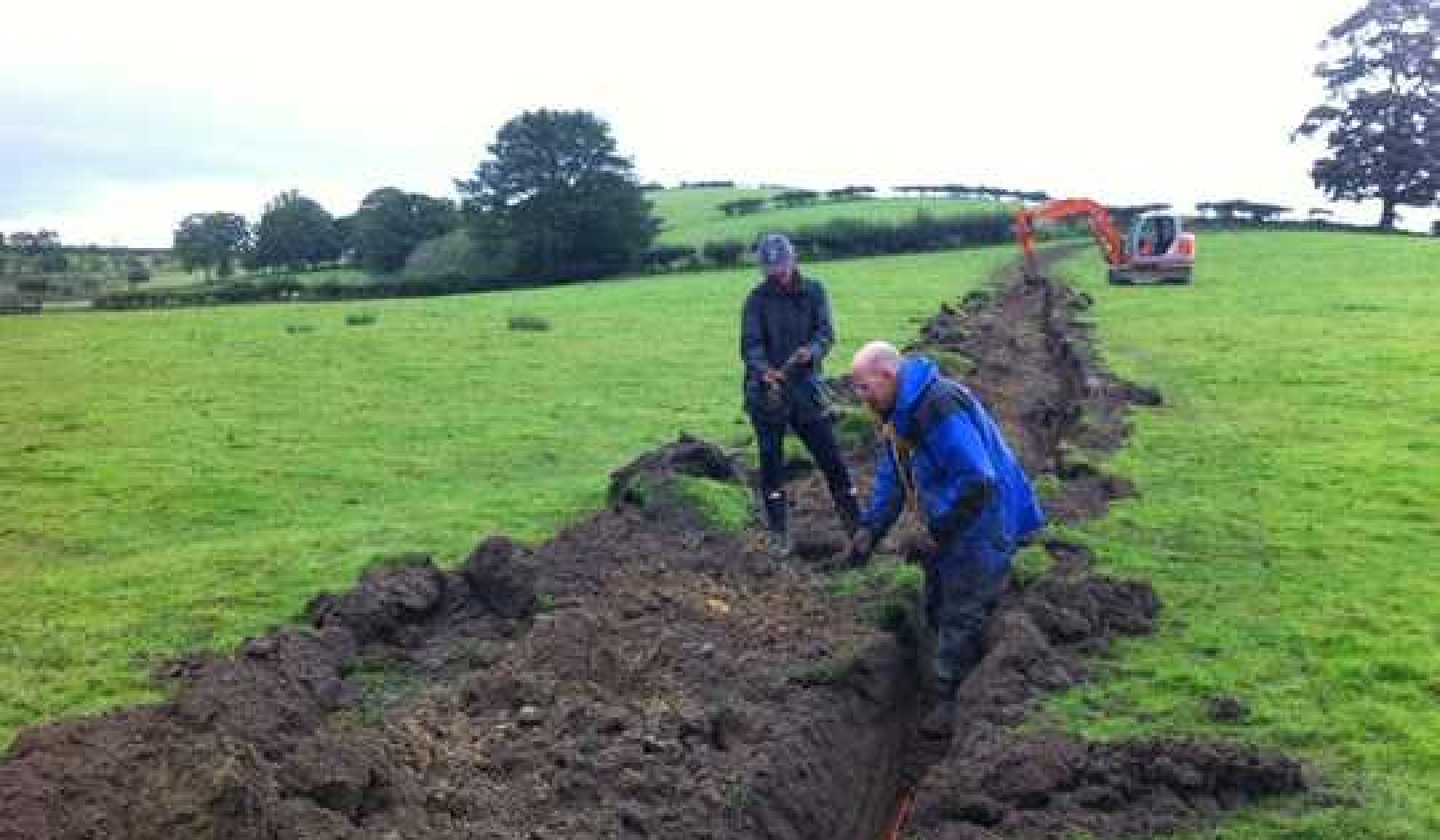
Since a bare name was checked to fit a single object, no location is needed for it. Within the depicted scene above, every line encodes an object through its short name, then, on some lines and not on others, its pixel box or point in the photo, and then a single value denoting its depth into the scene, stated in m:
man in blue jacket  7.63
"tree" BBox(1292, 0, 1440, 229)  71.62
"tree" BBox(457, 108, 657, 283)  70.50
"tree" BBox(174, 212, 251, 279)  75.94
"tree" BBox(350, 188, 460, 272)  77.62
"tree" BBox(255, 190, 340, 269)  80.38
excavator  41.03
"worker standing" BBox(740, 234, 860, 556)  11.05
